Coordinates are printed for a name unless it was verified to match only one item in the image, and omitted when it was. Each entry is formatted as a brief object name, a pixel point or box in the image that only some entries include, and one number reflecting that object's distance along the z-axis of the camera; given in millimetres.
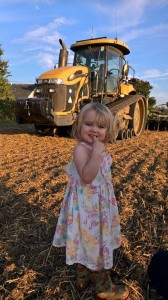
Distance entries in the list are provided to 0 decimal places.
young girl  1403
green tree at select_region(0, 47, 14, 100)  14369
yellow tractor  5832
